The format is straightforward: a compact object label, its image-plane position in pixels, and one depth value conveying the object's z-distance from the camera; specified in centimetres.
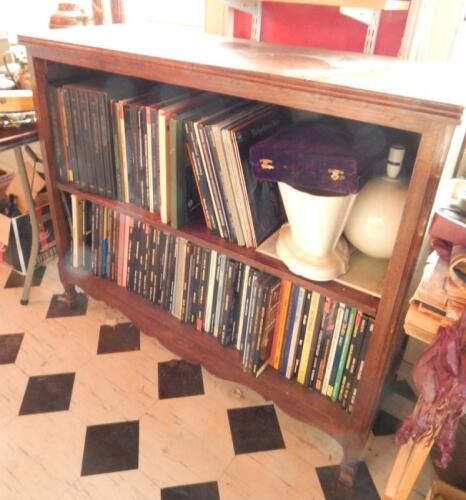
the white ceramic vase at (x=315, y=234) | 86
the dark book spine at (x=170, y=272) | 119
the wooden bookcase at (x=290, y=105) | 69
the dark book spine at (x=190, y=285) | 115
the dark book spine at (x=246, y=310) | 107
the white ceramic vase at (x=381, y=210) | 84
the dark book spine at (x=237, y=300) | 109
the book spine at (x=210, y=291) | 112
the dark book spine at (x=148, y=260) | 122
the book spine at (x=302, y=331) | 101
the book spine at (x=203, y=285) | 113
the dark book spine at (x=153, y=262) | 121
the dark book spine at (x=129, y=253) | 125
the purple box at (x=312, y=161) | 80
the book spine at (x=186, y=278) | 116
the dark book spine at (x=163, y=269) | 120
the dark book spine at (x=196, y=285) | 115
